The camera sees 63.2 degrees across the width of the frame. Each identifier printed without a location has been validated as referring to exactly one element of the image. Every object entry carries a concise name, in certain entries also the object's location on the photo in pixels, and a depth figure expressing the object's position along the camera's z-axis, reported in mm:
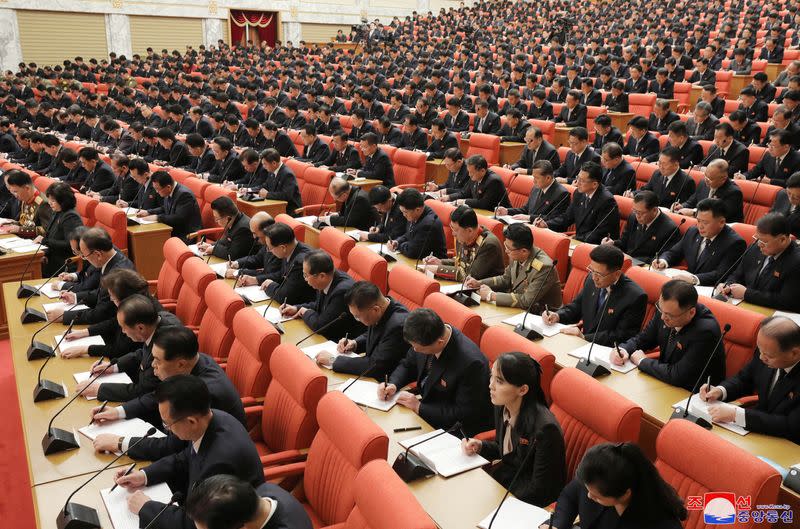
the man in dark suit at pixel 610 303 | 3254
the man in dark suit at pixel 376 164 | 6617
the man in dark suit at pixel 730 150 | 5898
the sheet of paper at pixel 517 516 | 1986
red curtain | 18172
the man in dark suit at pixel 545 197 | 5125
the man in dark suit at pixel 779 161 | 5445
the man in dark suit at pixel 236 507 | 1598
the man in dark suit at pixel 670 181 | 5090
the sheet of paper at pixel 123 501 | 2043
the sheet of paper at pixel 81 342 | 3230
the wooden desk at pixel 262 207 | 5906
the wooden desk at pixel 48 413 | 2305
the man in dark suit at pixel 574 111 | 8234
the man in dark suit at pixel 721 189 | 4680
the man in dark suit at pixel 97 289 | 3498
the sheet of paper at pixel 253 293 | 3889
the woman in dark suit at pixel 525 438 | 2197
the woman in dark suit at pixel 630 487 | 1751
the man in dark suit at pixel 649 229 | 4280
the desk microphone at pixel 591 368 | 2879
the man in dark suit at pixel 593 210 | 4770
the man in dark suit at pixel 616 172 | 5555
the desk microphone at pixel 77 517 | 1977
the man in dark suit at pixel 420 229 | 4438
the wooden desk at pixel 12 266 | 4594
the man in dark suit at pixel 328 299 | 3422
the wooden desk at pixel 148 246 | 5219
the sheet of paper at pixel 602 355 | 2979
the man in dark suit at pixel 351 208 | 5195
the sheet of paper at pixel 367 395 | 2698
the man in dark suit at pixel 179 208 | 5387
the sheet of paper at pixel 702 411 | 2488
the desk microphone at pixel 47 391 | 2721
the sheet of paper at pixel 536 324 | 3363
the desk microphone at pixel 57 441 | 2366
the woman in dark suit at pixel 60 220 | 4727
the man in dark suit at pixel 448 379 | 2623
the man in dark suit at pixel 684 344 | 2814
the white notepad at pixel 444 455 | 2258
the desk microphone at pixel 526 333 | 3277
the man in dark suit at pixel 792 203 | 4340
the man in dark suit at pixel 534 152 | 6359
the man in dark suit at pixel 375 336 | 2973
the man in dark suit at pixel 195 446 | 2068
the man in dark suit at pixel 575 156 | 6027
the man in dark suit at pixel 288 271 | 3840
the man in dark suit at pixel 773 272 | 3467
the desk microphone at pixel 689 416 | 2508
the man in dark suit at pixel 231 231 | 4598
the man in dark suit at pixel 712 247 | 3877
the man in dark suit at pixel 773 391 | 2449
